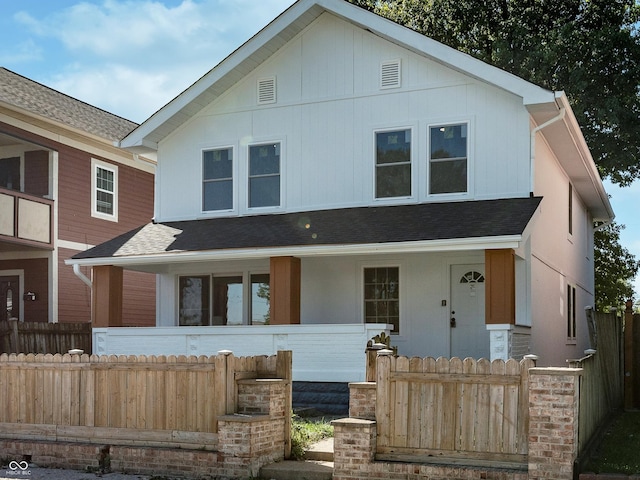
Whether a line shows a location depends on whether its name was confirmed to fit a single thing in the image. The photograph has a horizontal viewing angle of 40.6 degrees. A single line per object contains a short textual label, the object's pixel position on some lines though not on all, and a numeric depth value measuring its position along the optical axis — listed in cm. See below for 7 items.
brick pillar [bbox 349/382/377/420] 961
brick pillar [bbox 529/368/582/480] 854
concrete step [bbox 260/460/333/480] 964
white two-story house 1572
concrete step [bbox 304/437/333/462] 1032
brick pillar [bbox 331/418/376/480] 930
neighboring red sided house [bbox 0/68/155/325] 2067
